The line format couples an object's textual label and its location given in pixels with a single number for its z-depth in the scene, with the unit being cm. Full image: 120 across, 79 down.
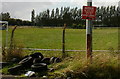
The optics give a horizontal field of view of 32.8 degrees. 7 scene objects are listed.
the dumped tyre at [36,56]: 924
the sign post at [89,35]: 707
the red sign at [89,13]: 689
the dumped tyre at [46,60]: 878
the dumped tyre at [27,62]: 805
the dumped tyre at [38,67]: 740
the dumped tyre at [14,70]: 731
